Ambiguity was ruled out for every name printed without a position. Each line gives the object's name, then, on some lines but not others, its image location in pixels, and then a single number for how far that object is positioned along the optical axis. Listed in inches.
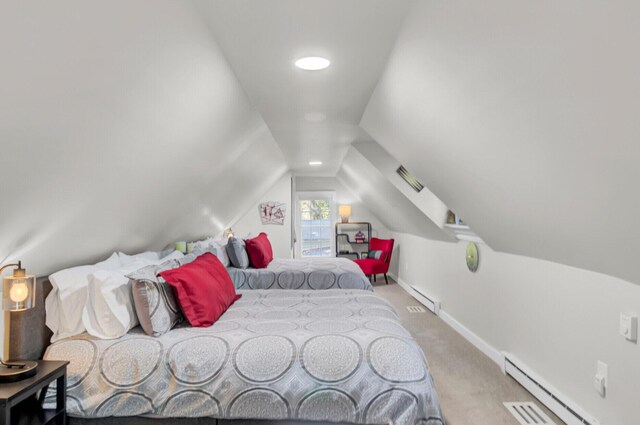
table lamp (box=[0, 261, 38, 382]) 66.7
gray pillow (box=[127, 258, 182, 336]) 84.5
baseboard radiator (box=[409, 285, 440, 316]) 194.9
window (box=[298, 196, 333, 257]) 322.0
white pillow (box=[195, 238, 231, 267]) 161.5
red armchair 271.6
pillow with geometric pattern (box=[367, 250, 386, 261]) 274.5
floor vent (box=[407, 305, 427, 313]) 203.5
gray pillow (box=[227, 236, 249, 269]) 175.8
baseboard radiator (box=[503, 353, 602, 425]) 89.2
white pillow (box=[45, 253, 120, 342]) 83.0
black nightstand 63.9
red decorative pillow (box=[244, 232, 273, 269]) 181.0
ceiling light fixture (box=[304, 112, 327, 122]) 132.9
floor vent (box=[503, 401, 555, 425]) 93.6
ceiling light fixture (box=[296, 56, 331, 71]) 87.8
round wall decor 148.9
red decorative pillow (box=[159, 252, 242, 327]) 92.6
